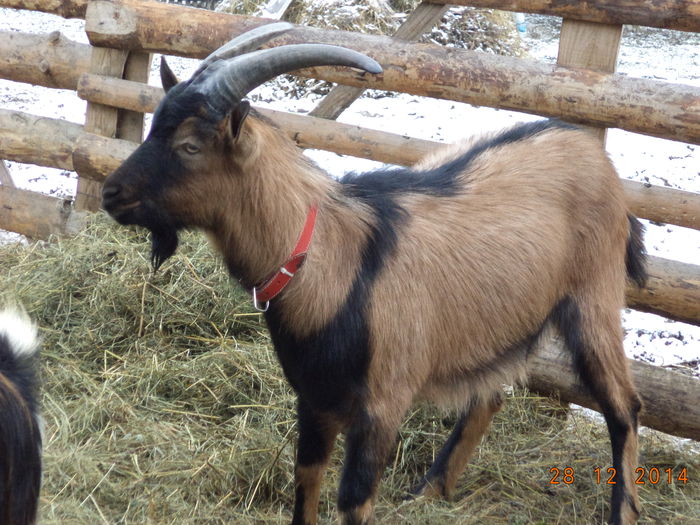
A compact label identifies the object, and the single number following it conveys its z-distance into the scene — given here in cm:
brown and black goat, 304
